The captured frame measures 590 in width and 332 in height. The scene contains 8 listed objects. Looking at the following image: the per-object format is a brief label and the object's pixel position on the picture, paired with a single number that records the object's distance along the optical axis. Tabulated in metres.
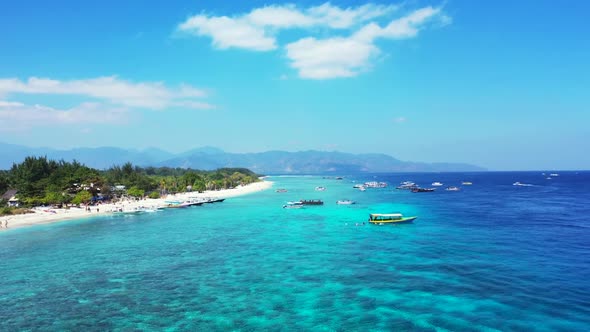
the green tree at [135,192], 102.24
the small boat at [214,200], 103.36
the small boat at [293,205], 88.04
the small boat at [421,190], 133.12
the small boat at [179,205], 91.01
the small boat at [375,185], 170.95
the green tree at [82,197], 84.19
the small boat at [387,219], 59.69
